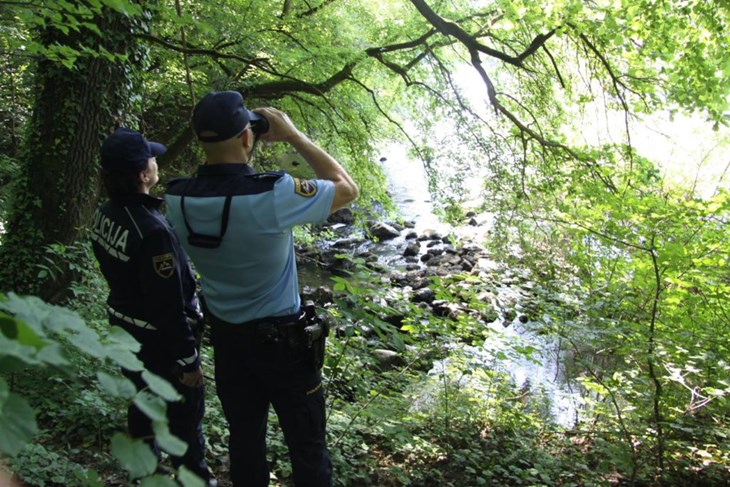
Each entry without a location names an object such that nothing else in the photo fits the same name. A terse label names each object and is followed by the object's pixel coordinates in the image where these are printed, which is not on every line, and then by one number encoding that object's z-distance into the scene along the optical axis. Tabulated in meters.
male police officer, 1.89
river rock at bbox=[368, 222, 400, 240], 16.59
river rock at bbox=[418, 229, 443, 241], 16.64
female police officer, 2.21
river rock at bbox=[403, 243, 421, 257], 15.13
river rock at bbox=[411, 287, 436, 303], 11.56
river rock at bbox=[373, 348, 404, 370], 6.49
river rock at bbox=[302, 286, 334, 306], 9.85
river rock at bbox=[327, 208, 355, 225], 17.41
